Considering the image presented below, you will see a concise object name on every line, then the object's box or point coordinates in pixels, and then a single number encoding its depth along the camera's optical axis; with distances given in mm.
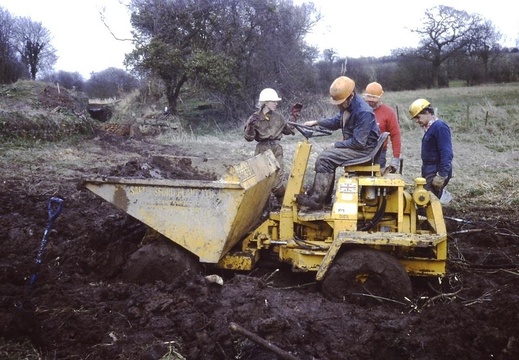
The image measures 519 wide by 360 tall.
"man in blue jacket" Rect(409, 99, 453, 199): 6035
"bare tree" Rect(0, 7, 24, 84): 24198
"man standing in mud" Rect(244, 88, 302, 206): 7457
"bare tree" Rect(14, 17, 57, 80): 36156
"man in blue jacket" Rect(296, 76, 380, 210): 5344
